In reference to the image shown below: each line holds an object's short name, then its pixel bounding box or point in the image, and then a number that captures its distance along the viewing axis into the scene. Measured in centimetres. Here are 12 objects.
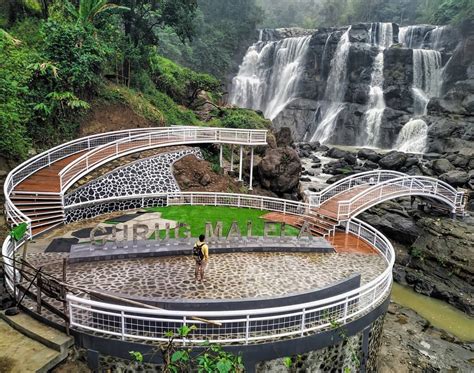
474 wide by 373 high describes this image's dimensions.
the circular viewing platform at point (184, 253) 881
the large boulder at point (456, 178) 3119
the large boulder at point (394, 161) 3700
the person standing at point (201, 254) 1106
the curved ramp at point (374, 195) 1780
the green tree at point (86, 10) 2297
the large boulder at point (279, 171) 2523
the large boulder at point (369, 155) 4044
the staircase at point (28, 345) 798
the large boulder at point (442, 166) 3466
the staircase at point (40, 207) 1577
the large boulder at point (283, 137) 3351
